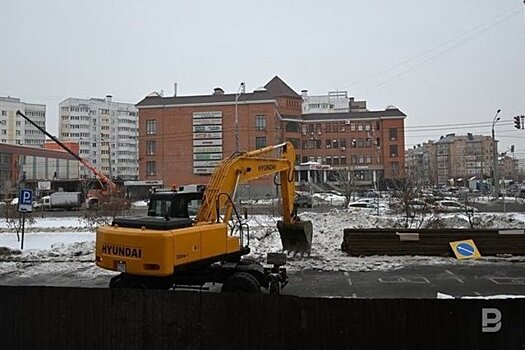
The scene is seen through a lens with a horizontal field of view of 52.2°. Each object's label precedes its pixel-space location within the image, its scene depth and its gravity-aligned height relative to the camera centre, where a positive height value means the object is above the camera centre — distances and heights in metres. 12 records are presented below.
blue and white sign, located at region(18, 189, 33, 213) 21.55 -0.53
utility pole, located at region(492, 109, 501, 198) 51.42 +0.70
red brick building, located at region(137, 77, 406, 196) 83.06 +8.94
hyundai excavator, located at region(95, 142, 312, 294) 10.56 -1.18
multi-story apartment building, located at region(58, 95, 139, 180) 150.25 +16.23
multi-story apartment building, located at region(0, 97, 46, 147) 137.50 +16.99
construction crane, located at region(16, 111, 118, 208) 52.55 +0.65
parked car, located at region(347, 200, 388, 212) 39.50 -1.53
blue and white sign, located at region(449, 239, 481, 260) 19.81 -2.33
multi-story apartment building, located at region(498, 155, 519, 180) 121.64 +5.03
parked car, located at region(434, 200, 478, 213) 26.80 -1.12
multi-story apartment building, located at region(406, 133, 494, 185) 137.09 +9.75
